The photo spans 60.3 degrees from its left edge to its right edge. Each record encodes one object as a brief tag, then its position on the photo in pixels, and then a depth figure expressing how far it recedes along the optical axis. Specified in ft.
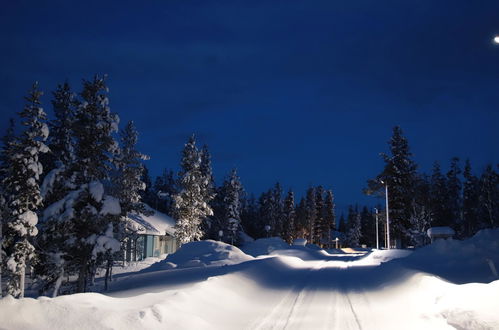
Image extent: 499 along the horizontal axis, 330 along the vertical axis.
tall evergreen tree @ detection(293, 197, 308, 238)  329.31
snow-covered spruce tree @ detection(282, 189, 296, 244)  285.64
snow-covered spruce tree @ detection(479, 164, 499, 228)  209.97
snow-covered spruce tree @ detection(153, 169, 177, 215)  303.89
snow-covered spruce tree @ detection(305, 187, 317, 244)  315.37
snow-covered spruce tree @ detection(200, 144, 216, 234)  191.62
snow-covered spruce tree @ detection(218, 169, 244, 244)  215.31
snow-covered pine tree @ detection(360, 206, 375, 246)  381.73
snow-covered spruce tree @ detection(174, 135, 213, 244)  148.15
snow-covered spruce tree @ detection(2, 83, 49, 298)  70.54
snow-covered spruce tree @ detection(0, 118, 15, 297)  78.84
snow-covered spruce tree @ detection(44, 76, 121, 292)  66.17
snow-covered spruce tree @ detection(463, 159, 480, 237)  230.89
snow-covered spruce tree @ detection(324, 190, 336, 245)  321.32
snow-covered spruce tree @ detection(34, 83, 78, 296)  66.39
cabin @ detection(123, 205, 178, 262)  153.58
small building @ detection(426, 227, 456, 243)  125.08
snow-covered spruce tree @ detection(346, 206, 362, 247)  385.70
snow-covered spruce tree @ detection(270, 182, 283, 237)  289.33
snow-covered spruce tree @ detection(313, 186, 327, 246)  313.32
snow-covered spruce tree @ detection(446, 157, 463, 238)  228.63
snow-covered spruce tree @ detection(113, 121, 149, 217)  108.78
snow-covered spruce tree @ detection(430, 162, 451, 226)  222.48
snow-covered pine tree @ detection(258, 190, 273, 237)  290.76
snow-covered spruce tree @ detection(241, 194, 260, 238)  301.43
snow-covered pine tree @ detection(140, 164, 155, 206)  308.17
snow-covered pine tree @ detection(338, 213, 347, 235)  513.86
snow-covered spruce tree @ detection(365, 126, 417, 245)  163.63
